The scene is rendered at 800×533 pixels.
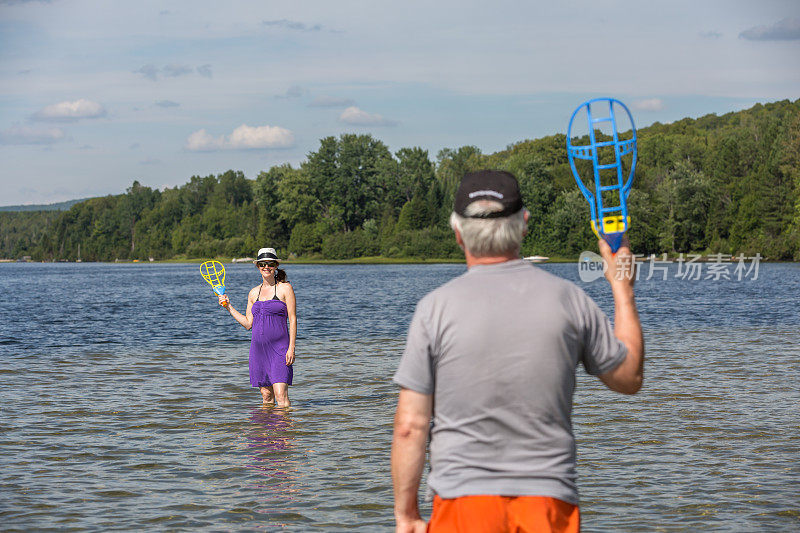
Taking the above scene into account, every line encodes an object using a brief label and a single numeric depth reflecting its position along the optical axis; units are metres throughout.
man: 6.71
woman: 23.86
